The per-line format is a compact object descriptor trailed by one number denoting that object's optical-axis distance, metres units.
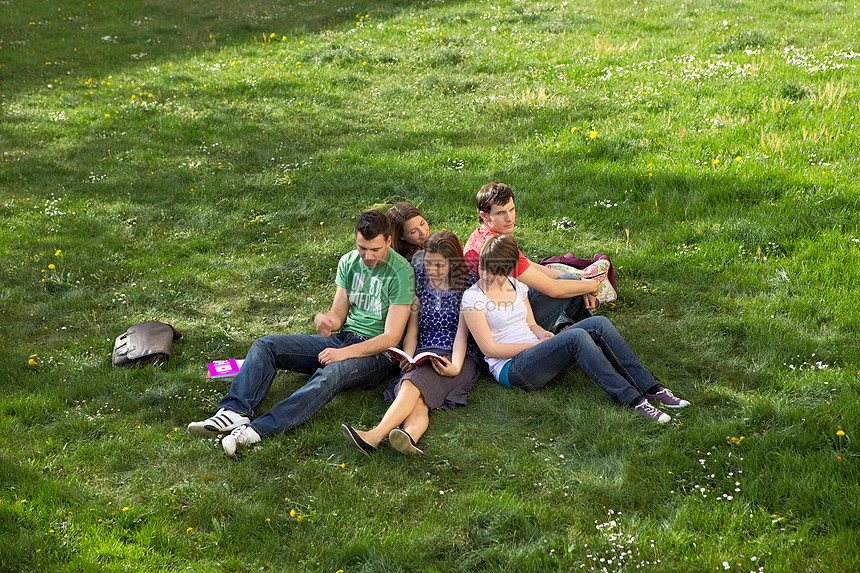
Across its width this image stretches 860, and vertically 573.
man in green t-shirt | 9.53
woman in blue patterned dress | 9.49
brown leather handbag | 11.33
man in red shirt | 10.77
